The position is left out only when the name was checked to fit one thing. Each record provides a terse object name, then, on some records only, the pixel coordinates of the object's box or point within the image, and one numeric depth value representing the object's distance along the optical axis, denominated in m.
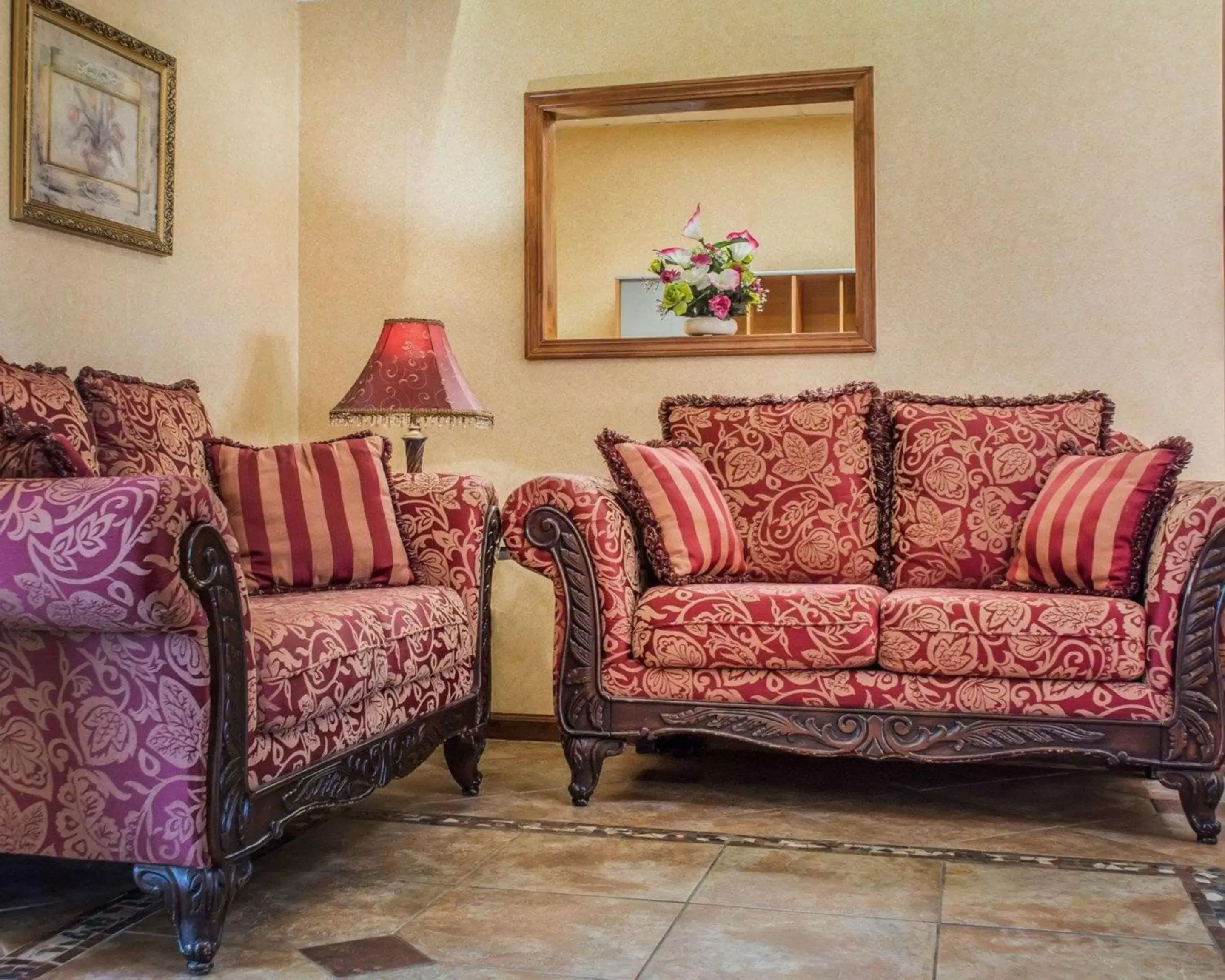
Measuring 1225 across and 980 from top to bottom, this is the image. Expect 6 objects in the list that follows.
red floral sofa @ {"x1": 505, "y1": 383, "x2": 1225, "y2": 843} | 2.82
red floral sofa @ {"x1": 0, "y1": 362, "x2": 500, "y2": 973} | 1.88
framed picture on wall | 3.04
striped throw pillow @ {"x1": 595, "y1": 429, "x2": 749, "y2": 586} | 3.22
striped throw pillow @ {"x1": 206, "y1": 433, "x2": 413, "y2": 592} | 2.92
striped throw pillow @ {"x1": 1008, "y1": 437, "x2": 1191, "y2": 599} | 2.98
